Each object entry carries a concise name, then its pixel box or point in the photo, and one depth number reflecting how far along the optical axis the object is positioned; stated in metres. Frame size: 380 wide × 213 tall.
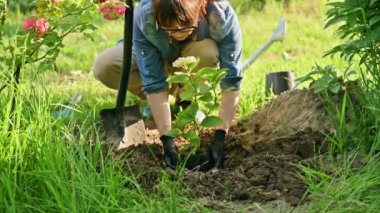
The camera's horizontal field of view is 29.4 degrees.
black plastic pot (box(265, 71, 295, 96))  4.32
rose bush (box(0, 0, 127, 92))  3.04
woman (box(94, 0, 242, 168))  3.16
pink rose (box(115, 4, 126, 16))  3.10
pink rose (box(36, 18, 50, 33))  3.03
